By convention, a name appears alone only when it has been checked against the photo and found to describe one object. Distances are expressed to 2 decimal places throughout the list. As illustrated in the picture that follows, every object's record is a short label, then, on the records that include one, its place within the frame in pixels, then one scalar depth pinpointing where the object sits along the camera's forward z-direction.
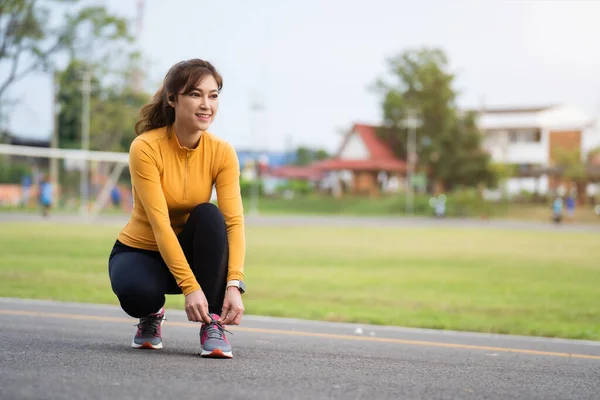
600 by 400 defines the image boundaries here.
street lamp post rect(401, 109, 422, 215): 72.00
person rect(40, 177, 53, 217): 37.84
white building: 83.50
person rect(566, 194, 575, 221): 50.56
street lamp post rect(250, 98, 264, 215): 63.28
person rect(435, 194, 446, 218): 56.03
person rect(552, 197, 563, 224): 46.22
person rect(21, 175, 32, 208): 48.52
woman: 4.75
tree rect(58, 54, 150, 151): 57.78
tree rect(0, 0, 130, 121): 46.66
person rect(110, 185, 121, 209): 53.03
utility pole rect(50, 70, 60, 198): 49.78
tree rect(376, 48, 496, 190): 71.19
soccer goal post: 37.69
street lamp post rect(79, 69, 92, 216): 47.67
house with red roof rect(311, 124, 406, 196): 77.12
